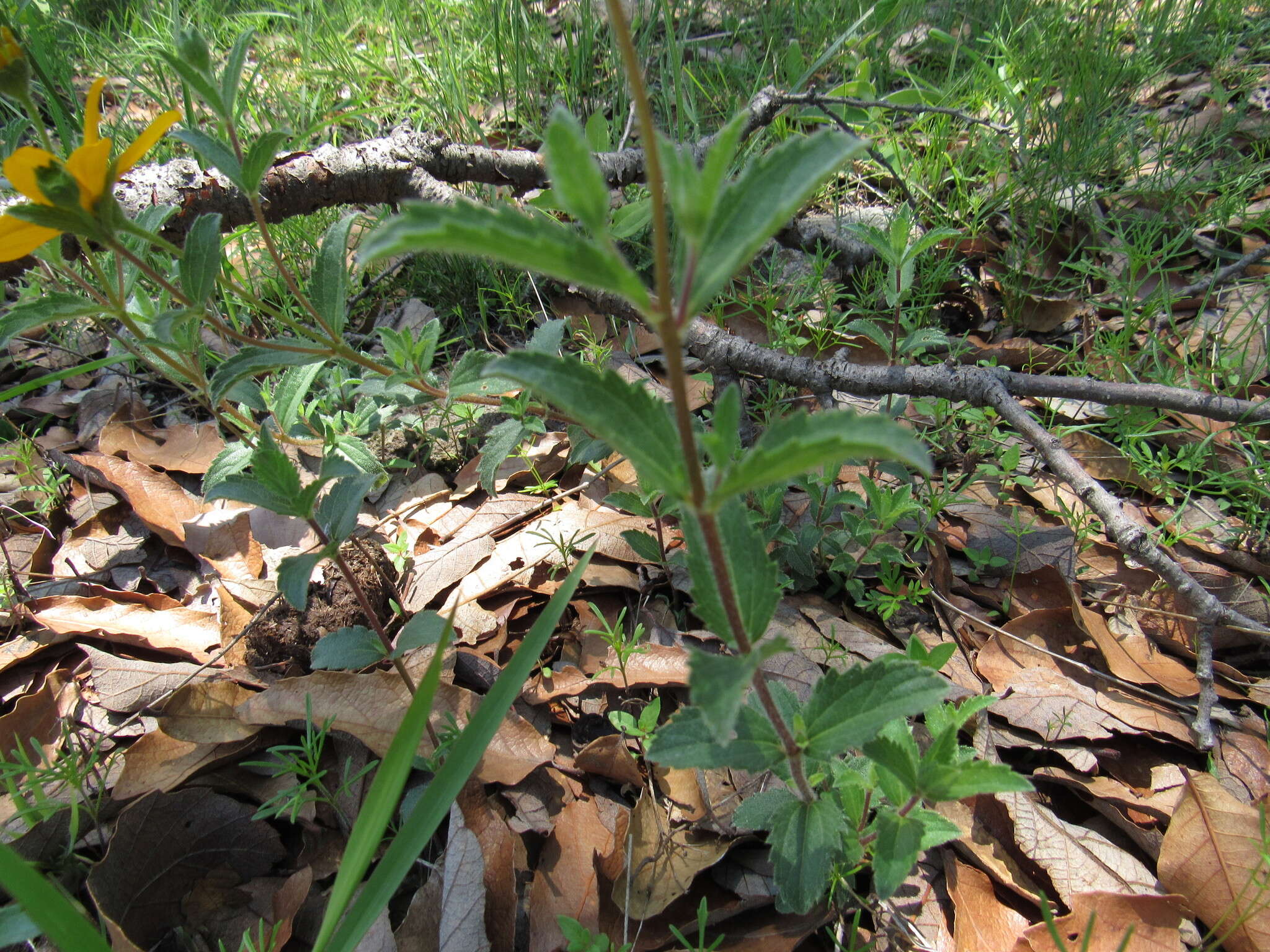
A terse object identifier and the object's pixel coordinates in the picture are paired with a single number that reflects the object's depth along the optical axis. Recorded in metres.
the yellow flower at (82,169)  0.28
